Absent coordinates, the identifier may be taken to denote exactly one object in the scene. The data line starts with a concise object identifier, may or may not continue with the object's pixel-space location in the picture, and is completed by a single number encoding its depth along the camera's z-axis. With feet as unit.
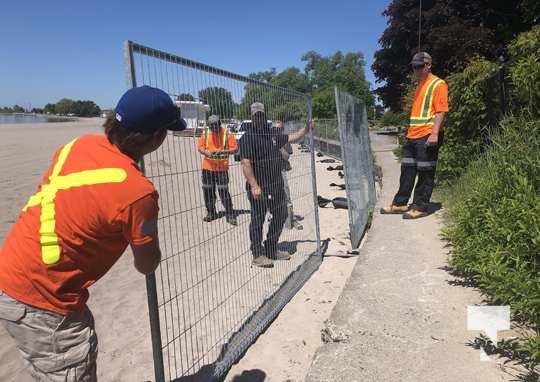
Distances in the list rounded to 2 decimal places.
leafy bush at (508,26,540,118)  14.39
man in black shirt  12.30
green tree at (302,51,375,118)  244.14
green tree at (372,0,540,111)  69.77
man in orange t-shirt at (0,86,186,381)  5.35
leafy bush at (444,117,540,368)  9.04
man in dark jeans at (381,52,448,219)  16.26
